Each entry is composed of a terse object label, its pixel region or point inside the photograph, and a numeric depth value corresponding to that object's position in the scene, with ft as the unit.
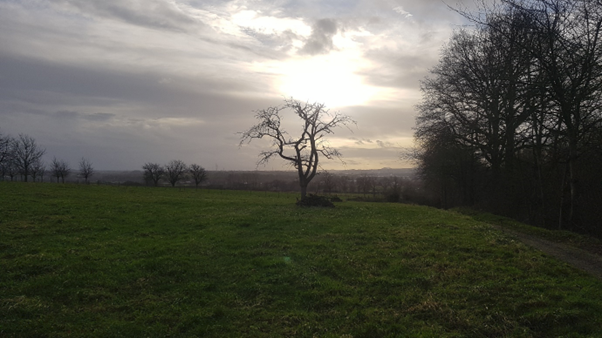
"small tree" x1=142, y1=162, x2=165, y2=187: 237.37
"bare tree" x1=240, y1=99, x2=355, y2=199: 101.55
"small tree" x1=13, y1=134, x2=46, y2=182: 224.94
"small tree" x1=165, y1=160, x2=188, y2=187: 227.40
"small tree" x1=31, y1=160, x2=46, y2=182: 243.19
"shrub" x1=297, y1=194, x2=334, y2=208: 90.99
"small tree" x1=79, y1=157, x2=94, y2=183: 259.64
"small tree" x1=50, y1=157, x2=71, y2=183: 247.70
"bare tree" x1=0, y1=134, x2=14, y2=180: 200.92
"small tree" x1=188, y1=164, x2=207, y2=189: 226.38
